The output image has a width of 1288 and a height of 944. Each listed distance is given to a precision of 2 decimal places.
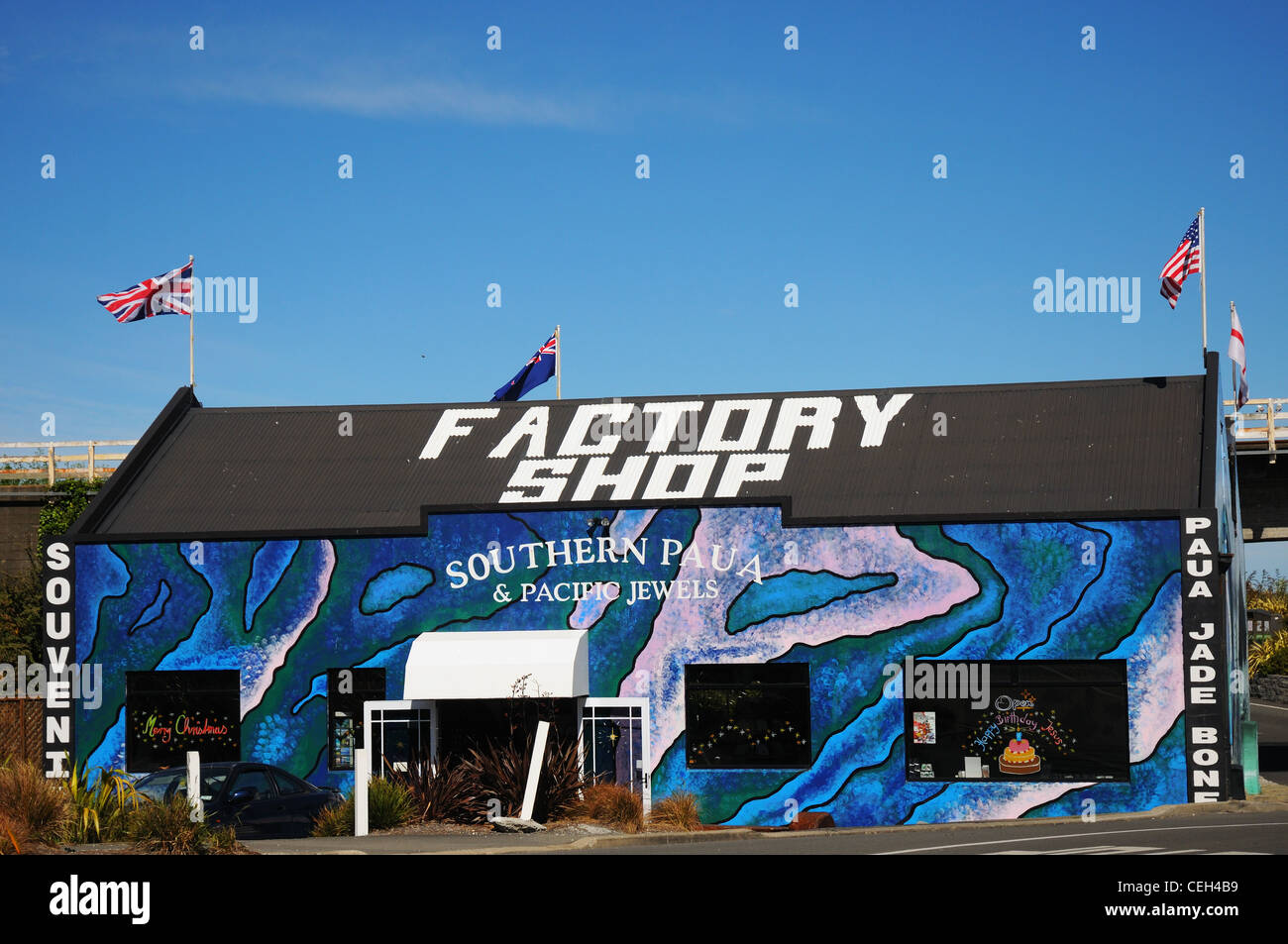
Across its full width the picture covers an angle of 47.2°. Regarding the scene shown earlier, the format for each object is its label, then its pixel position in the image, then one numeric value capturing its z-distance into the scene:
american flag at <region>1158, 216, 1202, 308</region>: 25.95
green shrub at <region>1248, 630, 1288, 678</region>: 47.00
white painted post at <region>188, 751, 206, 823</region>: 17.34
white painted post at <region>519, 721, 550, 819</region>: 20.05
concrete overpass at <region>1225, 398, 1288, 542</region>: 36.06
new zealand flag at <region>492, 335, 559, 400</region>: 31.08
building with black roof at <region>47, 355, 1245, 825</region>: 21.91
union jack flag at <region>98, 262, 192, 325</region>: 28.19
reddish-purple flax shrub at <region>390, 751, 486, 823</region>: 20.41
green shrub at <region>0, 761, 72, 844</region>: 15.38
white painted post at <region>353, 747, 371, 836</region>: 18.70
